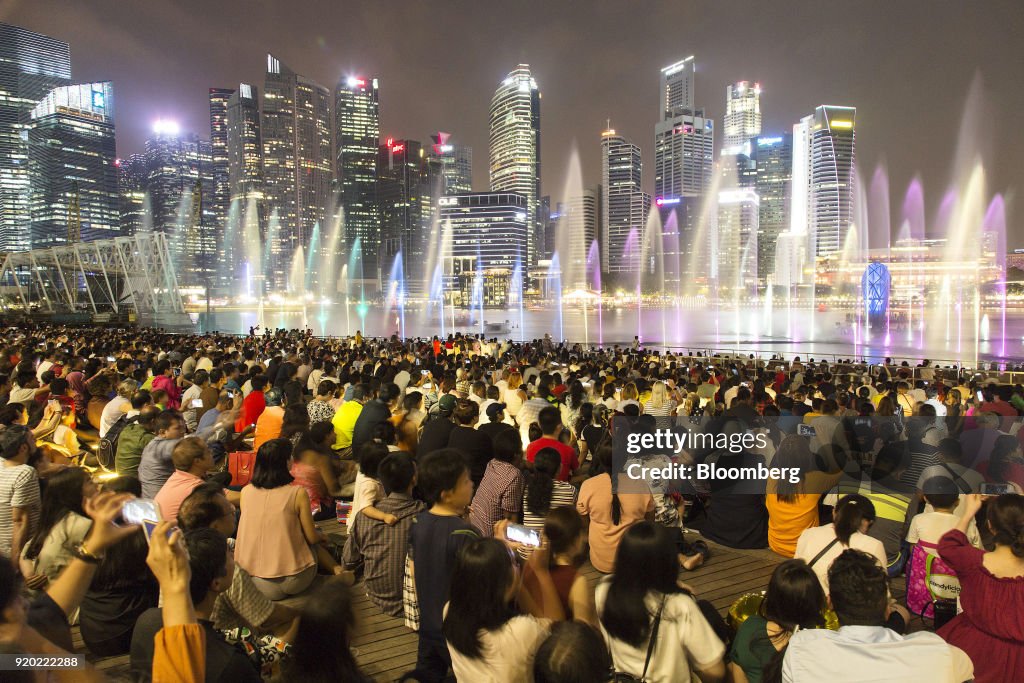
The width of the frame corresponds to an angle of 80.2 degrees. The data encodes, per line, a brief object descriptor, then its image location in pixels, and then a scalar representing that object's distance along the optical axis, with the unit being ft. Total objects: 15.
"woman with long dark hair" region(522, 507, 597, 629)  11.29
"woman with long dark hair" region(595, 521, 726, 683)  9.64
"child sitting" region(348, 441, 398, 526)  17.35
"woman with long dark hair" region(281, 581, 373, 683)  7.20
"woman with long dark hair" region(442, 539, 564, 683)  9.37
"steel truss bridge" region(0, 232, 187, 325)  197.57
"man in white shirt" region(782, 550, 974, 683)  8.16
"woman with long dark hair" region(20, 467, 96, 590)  13.23
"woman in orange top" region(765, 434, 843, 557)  20.04
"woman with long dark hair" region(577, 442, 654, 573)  17.25
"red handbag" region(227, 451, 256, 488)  25.48
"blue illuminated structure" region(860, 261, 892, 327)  194.80
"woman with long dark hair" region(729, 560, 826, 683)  9.78
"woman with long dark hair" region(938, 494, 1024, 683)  10.64
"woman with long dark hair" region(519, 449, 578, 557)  16.84
